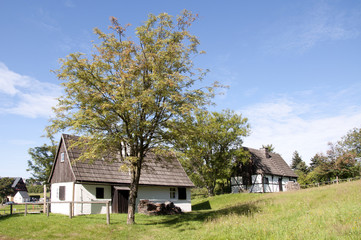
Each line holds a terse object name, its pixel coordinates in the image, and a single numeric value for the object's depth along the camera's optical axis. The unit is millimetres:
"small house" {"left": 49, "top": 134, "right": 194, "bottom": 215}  23797
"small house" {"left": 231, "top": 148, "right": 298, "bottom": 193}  42812
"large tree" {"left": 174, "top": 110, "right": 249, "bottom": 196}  42000
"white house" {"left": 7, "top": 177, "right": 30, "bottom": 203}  79306
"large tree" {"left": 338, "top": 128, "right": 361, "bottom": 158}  50062
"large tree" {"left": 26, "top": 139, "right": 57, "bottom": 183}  40438
